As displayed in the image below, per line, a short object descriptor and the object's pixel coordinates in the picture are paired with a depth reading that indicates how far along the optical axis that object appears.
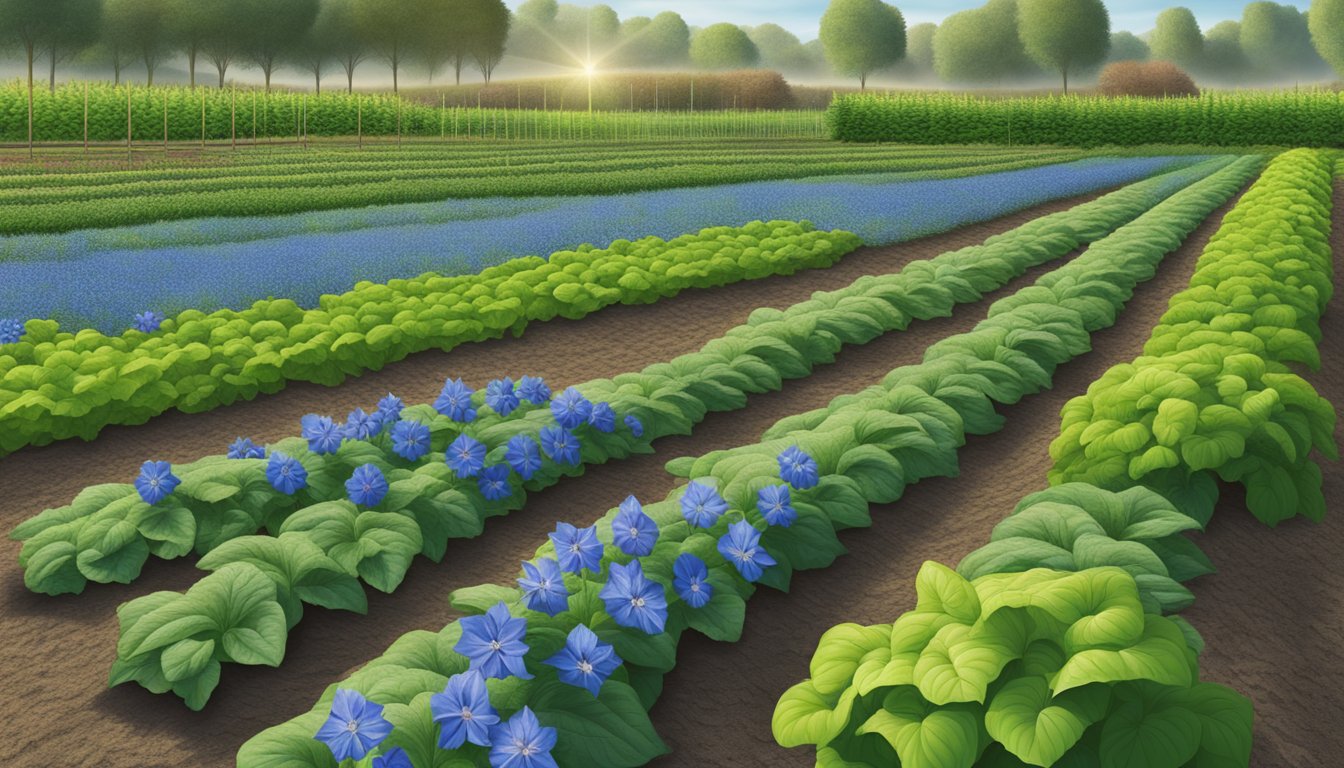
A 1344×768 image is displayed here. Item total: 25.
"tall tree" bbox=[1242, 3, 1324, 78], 99.94
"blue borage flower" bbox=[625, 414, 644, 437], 5.25
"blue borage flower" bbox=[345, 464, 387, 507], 4.20
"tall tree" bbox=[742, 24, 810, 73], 123.38
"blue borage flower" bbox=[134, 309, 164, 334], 6.83
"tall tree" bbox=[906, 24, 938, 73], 110.56
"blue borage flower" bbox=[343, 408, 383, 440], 4.73
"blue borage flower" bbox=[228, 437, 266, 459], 4.69
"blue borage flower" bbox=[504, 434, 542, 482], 4.64
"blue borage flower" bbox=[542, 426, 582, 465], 4.82
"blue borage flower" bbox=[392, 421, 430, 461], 4.66
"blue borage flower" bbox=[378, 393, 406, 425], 4.85
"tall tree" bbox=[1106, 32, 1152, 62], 113.62
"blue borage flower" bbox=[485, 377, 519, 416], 5.12
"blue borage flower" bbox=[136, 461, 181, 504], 4.14
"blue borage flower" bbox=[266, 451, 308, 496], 4.29
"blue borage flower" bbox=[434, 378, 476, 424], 4.94
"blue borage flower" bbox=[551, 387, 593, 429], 4.94
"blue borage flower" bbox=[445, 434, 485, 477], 4.50
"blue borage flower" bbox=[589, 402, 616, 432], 5.04
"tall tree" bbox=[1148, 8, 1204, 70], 97.62
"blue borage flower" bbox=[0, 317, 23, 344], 6.45
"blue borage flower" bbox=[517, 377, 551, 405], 5.31
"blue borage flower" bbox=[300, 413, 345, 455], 4.54
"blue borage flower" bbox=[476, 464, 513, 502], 4.53
